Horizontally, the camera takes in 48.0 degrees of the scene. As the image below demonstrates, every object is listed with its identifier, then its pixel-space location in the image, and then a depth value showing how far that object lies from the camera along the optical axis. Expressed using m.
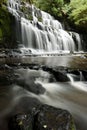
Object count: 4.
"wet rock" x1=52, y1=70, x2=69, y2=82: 3.24
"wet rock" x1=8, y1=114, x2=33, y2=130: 1.40
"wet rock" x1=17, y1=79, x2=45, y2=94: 2.51
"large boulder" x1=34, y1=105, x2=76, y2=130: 1.38
